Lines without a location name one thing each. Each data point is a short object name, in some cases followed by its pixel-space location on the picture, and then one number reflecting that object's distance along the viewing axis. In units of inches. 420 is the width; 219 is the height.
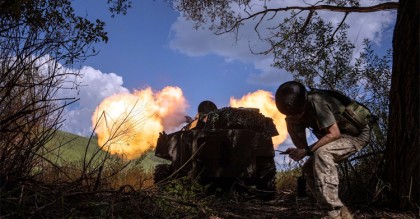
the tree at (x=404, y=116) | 228.2
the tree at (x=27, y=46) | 179.8
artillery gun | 360.8
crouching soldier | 208.7
